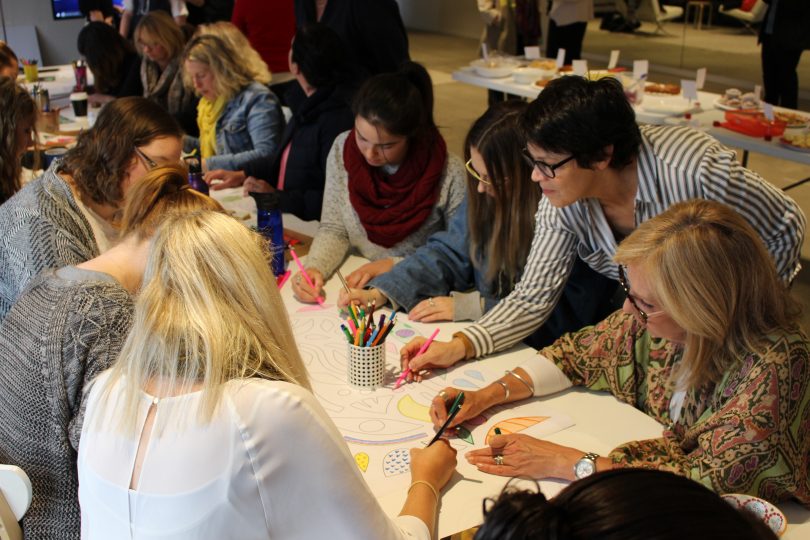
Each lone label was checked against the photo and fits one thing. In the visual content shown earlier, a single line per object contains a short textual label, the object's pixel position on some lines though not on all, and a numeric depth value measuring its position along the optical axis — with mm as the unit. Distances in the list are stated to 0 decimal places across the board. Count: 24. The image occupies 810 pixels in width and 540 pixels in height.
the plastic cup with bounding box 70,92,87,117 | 4613
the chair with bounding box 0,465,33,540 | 1435
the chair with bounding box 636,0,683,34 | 7977
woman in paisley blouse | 1501
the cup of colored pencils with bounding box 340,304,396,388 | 1952
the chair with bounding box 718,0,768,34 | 7011
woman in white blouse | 1231
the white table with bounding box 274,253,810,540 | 1555
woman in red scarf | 2625
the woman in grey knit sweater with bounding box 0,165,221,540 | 1550
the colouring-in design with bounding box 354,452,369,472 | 1700
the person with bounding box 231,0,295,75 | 5316
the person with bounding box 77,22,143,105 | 5082
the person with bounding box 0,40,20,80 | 4215
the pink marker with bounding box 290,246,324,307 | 2438
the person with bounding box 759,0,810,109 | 5633
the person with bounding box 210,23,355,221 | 3381
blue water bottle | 2590
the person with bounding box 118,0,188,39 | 6480
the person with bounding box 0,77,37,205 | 2609
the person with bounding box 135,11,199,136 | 4535
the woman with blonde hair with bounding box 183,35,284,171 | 3838
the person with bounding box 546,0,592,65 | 6941
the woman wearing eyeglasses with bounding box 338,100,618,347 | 2309
